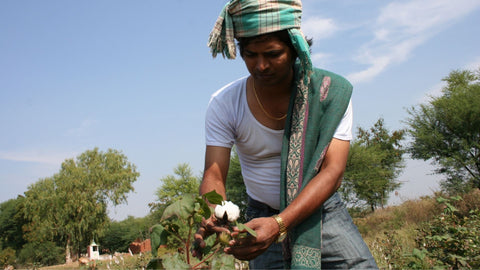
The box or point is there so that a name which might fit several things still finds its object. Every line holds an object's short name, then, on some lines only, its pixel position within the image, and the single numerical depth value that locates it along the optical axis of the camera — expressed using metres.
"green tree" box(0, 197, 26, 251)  52.48
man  2.05
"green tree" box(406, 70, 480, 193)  21.08
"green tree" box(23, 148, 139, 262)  44.38
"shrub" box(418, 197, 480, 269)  3.43
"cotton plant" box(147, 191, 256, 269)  1.47
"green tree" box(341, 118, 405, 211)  25.05
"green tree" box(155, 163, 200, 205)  27.38
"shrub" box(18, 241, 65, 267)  41.03
